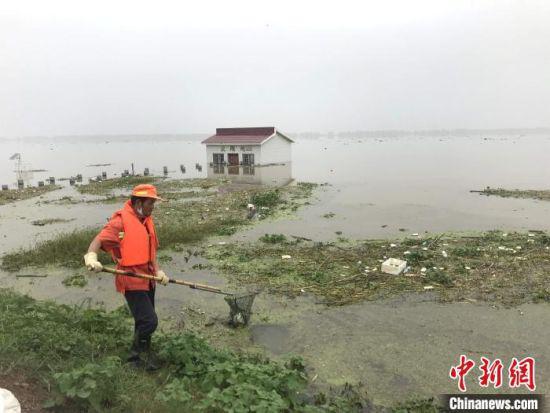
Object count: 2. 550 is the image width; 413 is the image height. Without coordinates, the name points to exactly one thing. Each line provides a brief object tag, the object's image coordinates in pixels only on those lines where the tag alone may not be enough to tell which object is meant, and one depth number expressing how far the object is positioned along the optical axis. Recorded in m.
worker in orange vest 4.79
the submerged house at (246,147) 41.19
